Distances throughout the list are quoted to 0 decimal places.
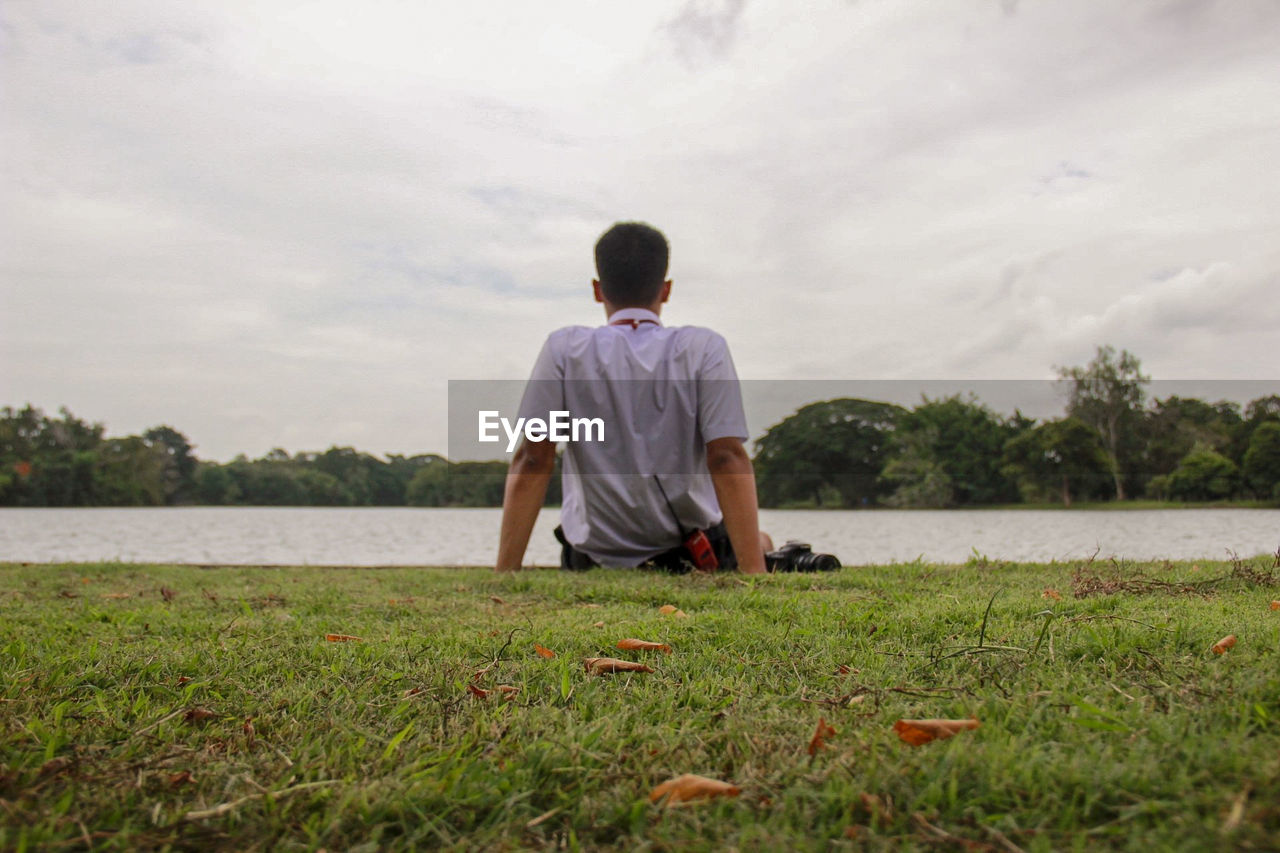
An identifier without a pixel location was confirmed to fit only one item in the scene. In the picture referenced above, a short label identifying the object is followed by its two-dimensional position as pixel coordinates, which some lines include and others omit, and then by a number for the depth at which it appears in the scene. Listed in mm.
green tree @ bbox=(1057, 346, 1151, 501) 34031
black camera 3705
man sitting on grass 3879
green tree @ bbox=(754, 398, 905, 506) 38562
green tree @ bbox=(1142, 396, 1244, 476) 23047
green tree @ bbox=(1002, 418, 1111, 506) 33406
